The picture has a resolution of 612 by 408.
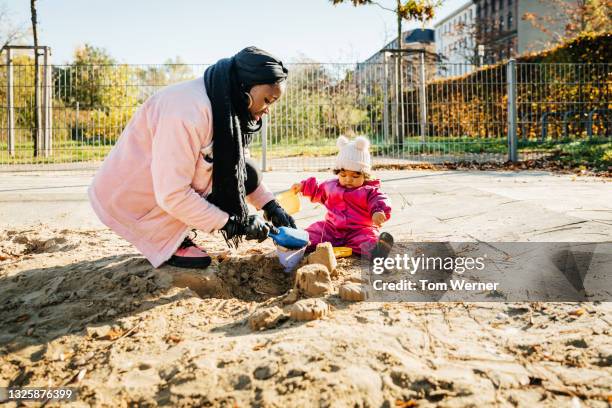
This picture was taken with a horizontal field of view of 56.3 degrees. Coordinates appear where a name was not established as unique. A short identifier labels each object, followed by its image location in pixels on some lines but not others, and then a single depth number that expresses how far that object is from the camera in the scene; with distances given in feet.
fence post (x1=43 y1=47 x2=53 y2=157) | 30.14
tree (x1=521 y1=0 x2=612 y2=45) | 66.80
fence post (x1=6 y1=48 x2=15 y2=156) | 30.55
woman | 8.21
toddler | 10.89
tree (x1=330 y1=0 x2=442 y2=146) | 41.83
